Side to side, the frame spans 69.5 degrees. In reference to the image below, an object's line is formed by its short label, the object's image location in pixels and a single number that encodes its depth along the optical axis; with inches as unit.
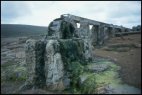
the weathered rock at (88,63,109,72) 219.6
